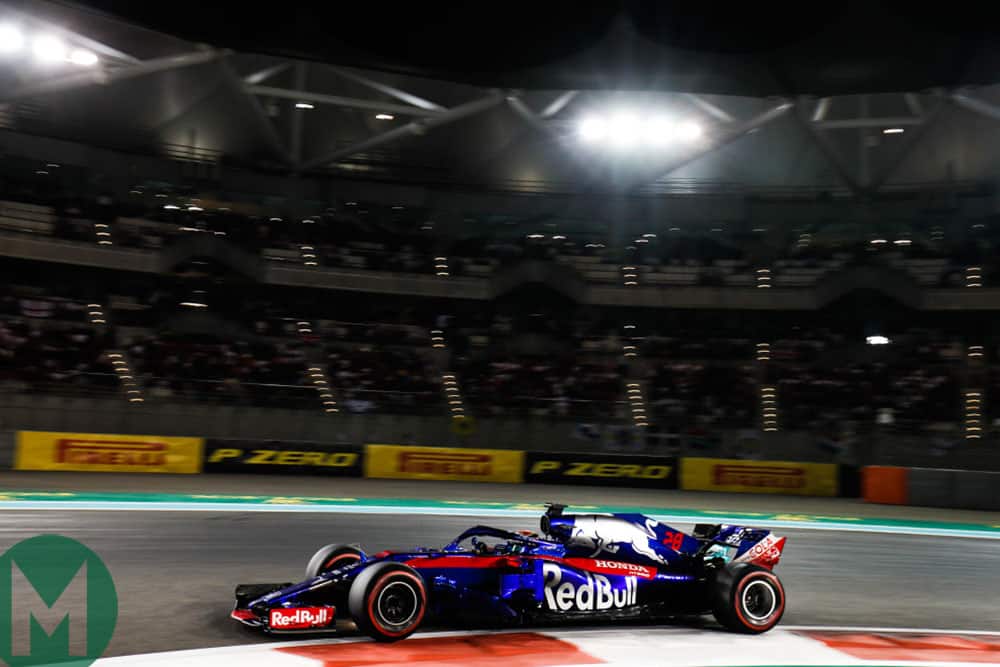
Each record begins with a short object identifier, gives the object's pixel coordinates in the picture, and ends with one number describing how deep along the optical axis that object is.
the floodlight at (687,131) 36.44
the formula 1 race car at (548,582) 6.70
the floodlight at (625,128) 35.81
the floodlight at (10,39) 29.94
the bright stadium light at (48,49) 30.39
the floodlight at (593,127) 36.09
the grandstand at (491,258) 26.14
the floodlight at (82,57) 31.69
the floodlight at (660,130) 36.25
